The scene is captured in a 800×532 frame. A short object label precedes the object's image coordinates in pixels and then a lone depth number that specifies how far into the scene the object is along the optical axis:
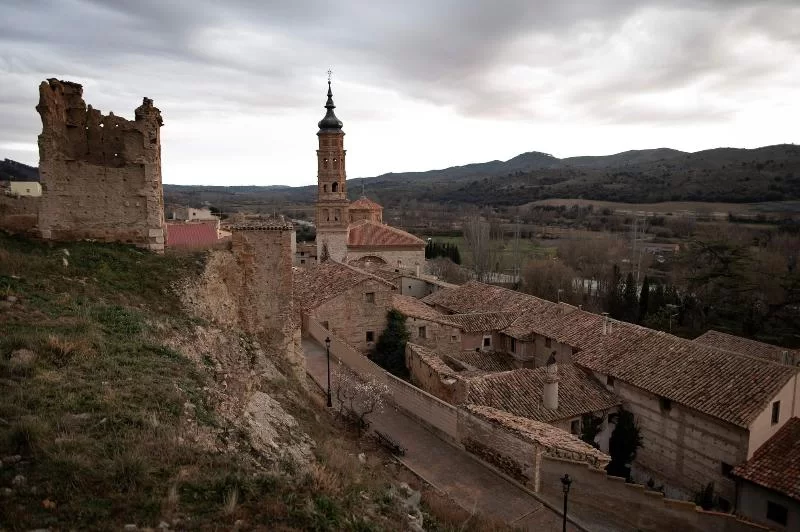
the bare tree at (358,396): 15.57
